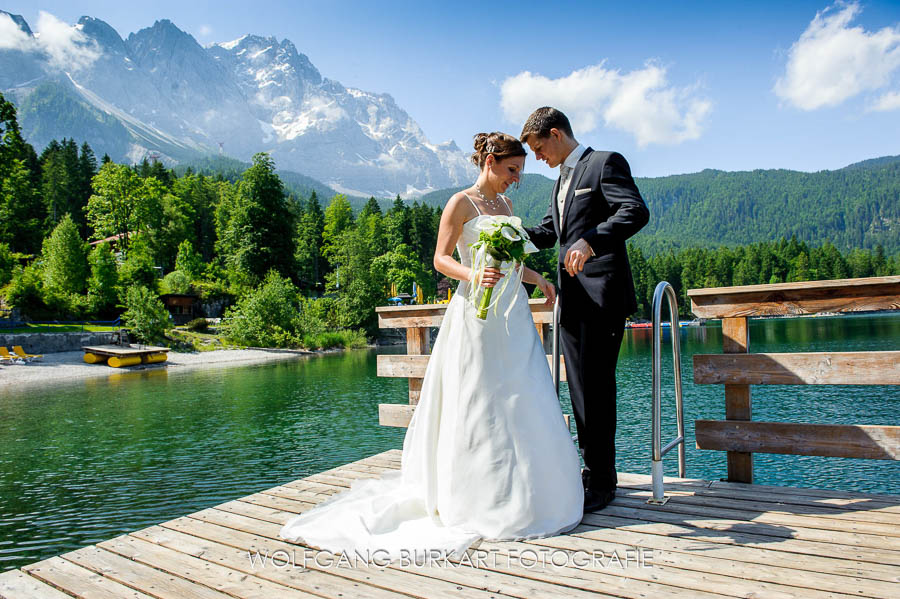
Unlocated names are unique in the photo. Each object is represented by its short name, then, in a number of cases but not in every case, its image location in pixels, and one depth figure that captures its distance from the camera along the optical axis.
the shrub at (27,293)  39.81
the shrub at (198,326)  46.00
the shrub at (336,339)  46.03
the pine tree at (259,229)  52.75
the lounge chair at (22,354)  32.53
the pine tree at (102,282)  43.88
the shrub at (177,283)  51.72
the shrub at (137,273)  45.93
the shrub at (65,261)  43.19
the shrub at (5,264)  37.59
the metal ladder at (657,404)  3.52
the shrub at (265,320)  43.44
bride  3.29
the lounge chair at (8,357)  31.28
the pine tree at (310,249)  74.25
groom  3.58
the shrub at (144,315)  38.91
